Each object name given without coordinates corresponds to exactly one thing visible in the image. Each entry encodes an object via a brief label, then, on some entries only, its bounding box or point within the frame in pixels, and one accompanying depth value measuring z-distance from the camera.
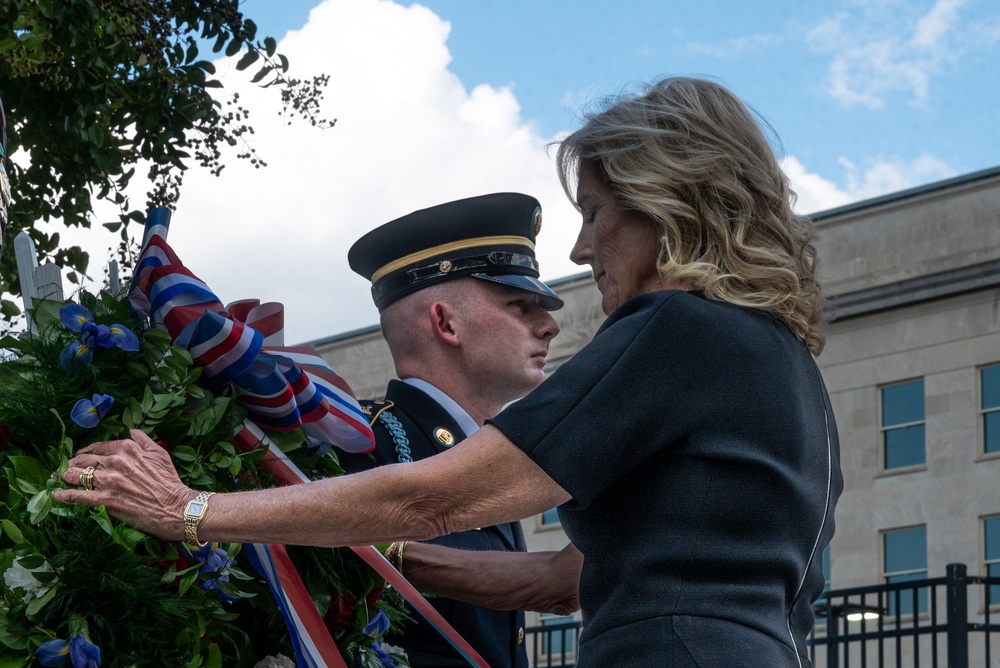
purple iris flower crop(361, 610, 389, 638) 5.29
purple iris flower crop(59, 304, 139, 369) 4.63
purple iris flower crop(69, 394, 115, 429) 4.49
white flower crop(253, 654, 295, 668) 4.83
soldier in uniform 6.70
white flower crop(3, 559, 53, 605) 4.15
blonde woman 4.21
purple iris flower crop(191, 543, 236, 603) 4.52
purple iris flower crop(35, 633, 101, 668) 4.16
